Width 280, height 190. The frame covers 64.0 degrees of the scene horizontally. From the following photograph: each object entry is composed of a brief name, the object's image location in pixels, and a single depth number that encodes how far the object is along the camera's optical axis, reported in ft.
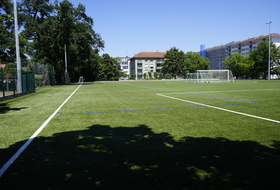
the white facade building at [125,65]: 495.41
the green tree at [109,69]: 264.19
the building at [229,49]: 352.87
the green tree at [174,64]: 308.40
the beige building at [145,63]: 383.86
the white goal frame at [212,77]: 151.53
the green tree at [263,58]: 257.55
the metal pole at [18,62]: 55.31
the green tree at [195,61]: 339.65
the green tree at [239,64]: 297.61
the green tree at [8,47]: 120.15
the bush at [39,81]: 82.42
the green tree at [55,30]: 114.62
